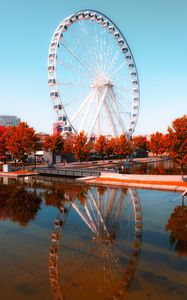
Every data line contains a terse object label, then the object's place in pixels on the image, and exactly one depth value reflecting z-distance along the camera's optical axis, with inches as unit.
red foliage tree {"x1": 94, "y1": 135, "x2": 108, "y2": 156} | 2753.4
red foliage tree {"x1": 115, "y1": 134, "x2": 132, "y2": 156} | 2760.8
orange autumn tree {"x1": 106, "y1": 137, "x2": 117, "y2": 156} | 2818.2
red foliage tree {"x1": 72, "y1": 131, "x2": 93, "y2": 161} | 2294.5
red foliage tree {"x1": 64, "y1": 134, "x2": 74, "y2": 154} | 2564.0
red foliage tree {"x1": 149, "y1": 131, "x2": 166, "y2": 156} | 3356.3
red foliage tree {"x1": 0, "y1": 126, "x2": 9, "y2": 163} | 2219.5
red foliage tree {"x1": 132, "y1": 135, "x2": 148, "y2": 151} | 4042.8
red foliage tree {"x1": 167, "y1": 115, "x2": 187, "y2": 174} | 1381.6
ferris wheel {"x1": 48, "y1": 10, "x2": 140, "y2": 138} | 2289.6
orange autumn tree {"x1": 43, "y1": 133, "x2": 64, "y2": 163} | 2407.7
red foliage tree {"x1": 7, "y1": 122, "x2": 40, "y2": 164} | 1999.3
